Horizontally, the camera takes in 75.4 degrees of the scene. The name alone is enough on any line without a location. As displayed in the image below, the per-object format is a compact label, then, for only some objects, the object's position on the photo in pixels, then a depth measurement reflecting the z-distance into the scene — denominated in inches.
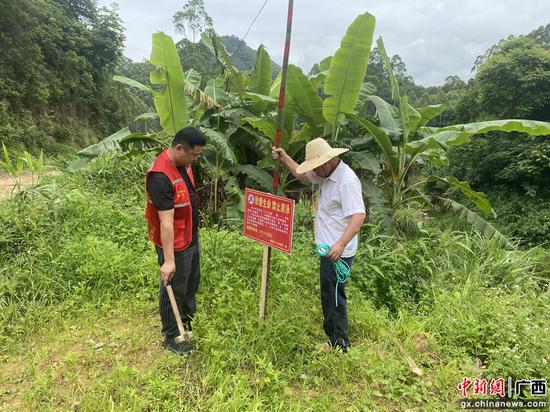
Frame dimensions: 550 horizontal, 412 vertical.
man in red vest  86.8
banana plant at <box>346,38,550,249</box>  169.8
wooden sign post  95.5
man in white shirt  92.3
